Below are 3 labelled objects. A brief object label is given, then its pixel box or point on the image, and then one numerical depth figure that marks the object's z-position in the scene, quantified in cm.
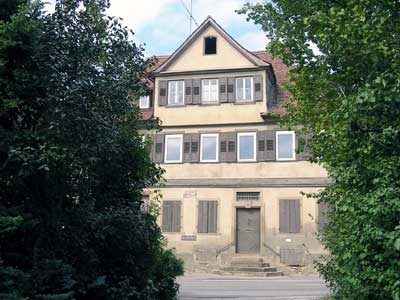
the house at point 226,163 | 2377
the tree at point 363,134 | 491
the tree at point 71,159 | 595
